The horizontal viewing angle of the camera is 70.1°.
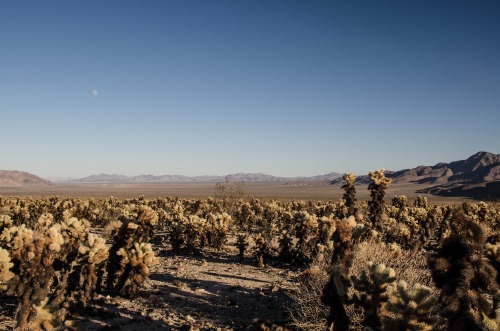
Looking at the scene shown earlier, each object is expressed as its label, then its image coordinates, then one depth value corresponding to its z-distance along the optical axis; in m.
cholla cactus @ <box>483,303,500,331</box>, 4.68
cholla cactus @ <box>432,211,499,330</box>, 4.95
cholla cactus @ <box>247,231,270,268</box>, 13.82
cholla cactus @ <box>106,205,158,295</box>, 9.36
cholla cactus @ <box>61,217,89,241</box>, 9.10
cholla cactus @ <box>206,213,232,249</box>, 16.88
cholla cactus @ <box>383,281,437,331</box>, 4.80
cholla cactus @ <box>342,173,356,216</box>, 18.12
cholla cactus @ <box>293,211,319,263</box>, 14.16
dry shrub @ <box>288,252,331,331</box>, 7.30
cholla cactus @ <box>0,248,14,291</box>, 6.86
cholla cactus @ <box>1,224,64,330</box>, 6.67
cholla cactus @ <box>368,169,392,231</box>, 17.25
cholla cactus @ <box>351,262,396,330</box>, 5.64
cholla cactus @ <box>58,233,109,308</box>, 8.17
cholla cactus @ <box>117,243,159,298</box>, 9.25
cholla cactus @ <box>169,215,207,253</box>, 15.84
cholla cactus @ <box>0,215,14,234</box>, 14.18
